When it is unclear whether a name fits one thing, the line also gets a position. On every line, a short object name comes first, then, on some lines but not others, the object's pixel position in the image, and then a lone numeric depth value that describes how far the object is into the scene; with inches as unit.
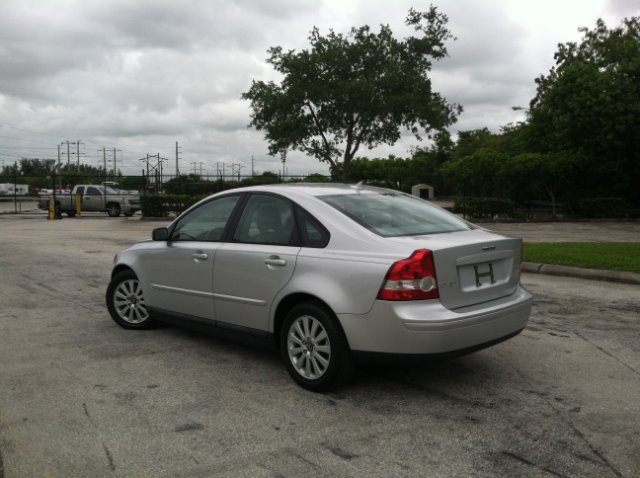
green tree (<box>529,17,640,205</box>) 1105.4
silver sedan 157.8
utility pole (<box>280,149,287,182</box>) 1412.4
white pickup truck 1256.2
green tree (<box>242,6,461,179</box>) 1285.7
